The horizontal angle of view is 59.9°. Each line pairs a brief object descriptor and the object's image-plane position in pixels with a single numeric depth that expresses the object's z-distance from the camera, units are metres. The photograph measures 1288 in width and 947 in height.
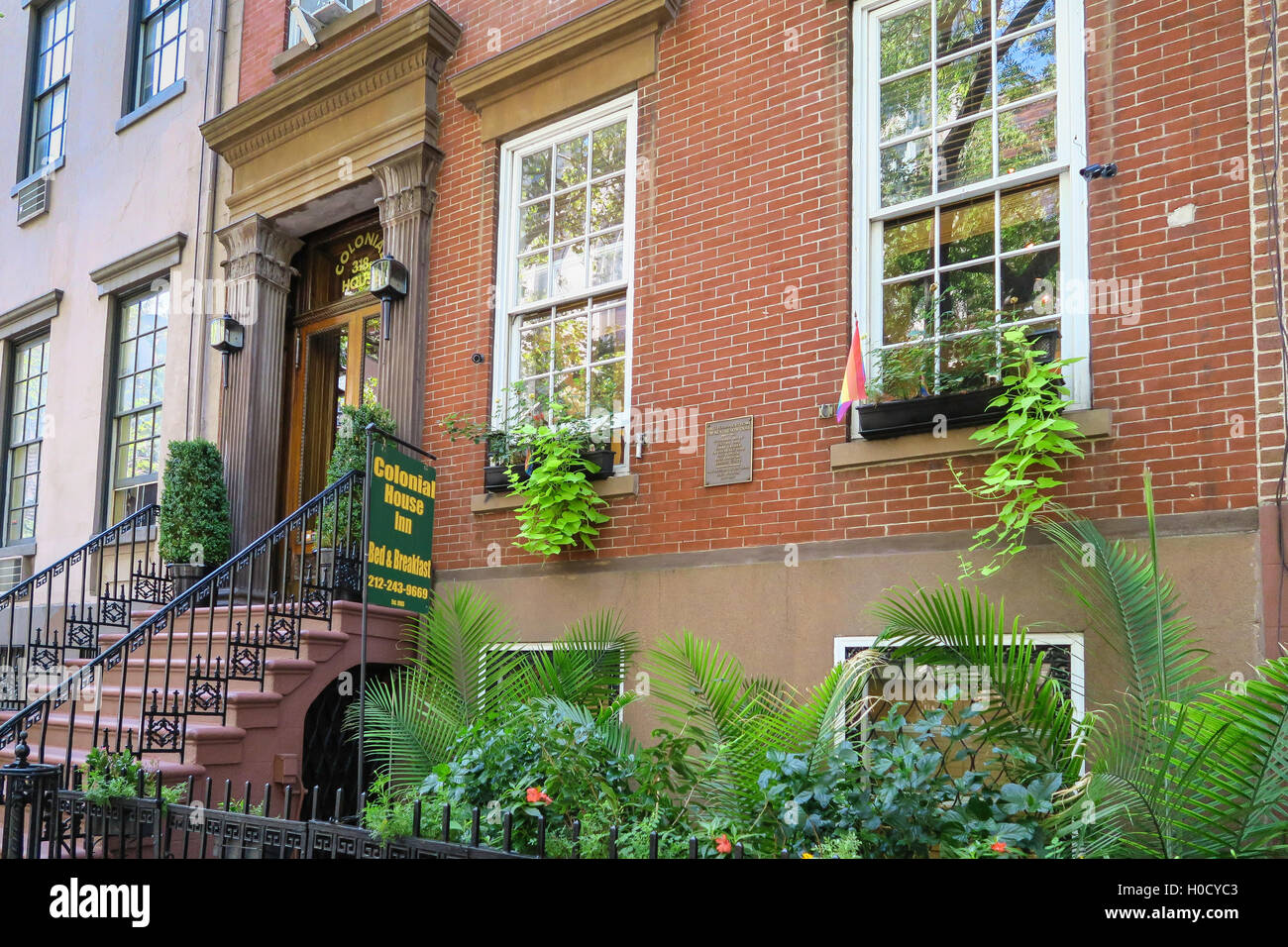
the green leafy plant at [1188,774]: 3.70
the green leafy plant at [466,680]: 6.12
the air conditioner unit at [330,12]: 9.73
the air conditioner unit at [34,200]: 12.94
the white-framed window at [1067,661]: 5.38
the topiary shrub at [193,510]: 9.38
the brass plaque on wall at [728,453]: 6.76
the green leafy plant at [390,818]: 4.18
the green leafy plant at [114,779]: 4.96
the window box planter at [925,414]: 5.77
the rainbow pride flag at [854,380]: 6.03
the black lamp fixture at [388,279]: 8.63
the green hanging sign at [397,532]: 6.75
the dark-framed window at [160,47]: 11.54
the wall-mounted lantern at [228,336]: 9.93
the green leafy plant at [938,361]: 5.84
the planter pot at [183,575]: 9.34
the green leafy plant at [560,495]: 7.24
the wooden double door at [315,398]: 10.16
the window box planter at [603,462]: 7.40
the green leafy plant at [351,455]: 8.18
